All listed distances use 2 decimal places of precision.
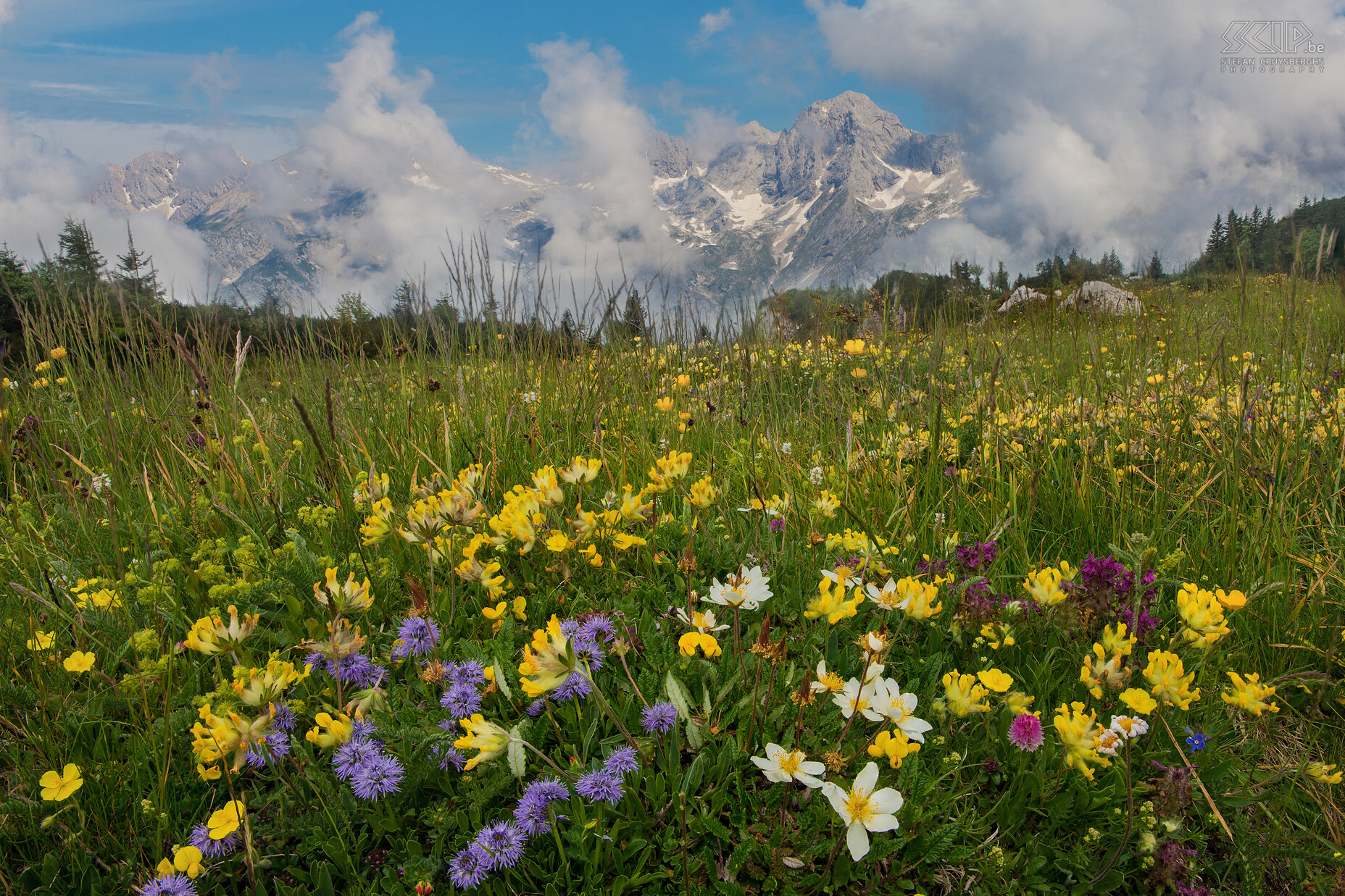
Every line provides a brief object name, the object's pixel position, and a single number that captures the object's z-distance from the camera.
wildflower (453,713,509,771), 0.42
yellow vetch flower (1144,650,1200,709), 0.44
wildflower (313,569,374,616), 0.47
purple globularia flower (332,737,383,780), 0.44
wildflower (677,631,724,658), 0.46
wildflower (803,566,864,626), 0.47
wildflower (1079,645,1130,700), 0.45
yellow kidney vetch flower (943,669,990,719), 0.45
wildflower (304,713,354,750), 0.43
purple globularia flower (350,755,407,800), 0.43
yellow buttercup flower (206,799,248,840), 0.41
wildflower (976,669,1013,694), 0.44
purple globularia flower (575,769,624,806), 0.44
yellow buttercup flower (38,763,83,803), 0.42
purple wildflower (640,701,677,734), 0.47
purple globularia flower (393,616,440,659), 0.51
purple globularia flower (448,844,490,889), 0.42
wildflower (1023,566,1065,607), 0.49
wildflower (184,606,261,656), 0.46
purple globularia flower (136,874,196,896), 0.41
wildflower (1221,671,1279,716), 0.45
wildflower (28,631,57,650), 0.51
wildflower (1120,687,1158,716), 0.43
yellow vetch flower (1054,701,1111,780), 0.44
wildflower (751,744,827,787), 0.39
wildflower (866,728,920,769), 0.42
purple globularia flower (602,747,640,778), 0.44
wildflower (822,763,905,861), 0.38
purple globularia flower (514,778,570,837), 0.43
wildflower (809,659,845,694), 0.44
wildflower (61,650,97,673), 0.47
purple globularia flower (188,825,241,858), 0.42
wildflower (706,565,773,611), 0.45
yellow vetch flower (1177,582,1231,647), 0.45
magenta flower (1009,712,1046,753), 0.45
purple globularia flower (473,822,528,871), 0.42
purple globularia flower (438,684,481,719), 0.46
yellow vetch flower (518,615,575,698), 0.41
